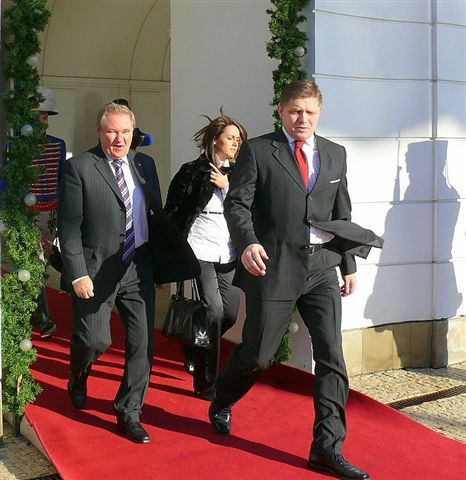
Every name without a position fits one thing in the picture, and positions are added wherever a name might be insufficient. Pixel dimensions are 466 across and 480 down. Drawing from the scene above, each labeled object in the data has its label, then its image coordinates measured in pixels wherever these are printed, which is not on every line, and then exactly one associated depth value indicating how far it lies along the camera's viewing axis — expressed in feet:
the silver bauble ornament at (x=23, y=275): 15.06
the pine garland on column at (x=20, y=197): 14.67
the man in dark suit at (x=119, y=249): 14.44
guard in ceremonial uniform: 18.57
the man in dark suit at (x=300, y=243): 13.34
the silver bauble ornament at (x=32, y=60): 14.71
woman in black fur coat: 16.97
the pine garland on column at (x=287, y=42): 18.28
